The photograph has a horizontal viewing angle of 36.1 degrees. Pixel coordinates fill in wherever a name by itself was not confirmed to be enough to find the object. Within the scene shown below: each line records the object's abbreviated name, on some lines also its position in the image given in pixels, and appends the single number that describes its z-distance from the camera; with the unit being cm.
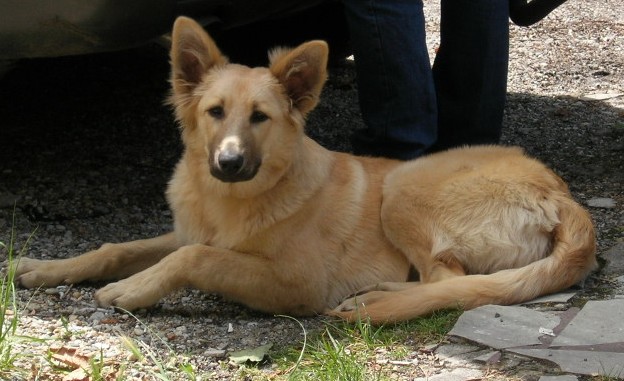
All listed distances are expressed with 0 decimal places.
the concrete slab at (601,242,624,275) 395
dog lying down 363
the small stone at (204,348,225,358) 328
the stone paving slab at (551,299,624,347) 318
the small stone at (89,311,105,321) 353
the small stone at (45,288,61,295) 375
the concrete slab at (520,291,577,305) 359
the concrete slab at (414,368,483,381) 294
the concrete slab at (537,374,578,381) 286
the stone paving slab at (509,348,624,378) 289
